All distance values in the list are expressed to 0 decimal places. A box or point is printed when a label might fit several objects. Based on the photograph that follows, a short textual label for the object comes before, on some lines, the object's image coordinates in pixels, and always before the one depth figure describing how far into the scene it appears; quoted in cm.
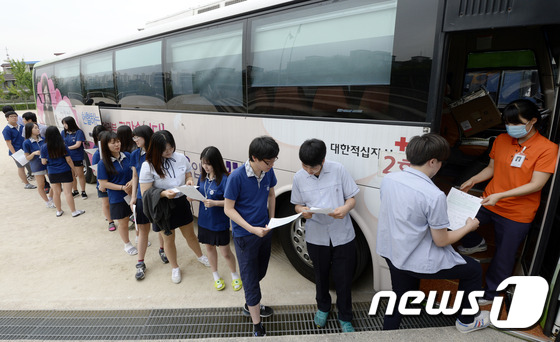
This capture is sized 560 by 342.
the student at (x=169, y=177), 298
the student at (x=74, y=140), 573
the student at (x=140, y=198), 340
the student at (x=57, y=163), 494
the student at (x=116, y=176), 372
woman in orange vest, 228
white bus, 230
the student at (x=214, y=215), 281
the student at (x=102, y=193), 413
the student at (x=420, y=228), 180
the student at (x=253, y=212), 220
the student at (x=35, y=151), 557
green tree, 3717
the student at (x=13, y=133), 654
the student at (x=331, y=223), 236
